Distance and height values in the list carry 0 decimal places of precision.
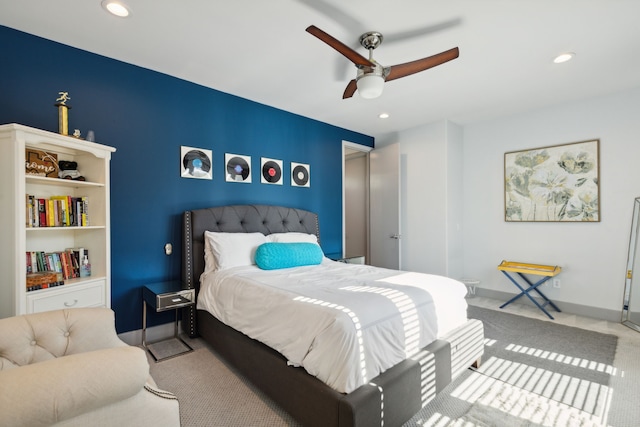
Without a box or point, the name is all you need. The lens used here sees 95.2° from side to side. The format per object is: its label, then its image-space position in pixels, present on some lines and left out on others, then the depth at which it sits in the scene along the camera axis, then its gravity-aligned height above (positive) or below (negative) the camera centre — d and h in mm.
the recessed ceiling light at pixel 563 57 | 2545 +1357
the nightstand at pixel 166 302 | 2422 -759
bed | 1421 -948
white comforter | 1475 -630
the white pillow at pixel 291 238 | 3332 -299
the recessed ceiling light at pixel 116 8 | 1927 +1394
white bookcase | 1844 -83
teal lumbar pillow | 2793 -429
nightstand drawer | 2396 -736
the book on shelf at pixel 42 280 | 1935 -452
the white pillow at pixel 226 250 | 2834 -374
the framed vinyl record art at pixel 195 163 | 3062 +538
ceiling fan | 2003 +1040
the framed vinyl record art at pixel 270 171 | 3715 +534
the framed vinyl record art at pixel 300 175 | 4035 +526
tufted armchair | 805 -543
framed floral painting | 3539 +344
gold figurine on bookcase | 2148 +728
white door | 4523 +90
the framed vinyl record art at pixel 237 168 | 3396 +534
